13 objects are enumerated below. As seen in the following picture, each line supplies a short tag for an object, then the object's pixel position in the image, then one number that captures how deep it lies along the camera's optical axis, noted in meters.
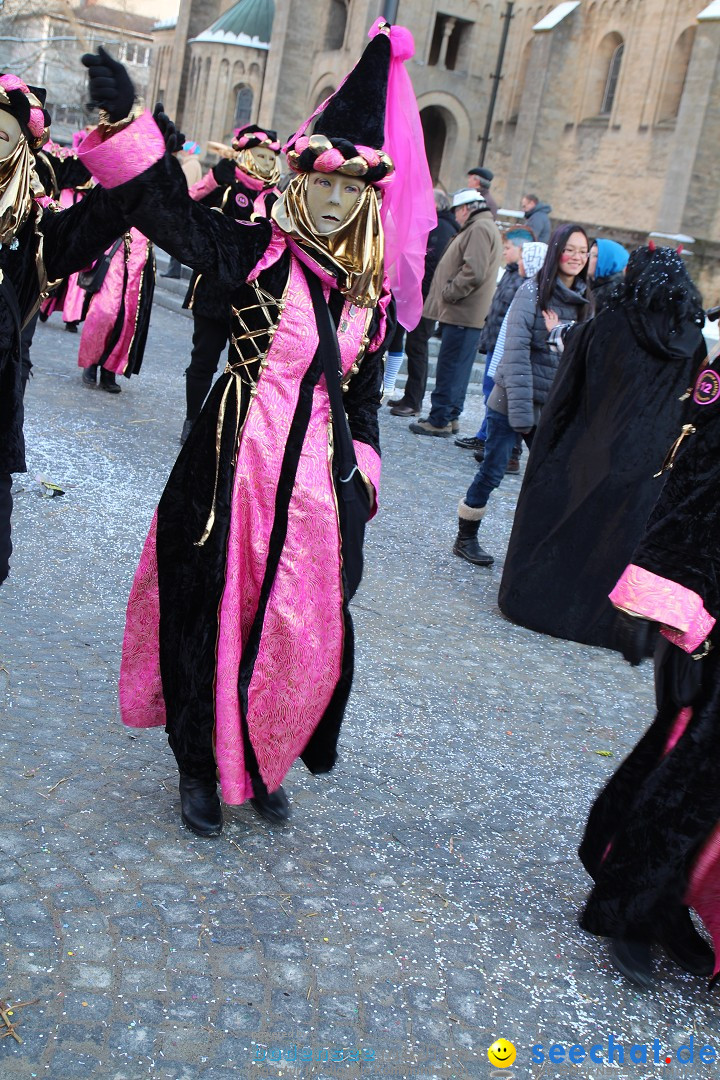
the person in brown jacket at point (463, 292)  9.90
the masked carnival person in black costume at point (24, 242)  3.00
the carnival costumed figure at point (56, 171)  6.22
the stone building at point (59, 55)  34.32
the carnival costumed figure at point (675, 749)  2.92
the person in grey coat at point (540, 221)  16.41
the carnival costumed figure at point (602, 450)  5.34
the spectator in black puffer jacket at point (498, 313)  9.38
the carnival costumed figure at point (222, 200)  7.84
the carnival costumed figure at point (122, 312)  9.37
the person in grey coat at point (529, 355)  6.47
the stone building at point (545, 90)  29.03
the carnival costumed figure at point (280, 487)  3.22
